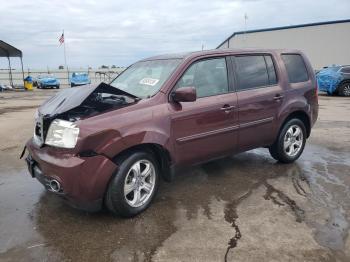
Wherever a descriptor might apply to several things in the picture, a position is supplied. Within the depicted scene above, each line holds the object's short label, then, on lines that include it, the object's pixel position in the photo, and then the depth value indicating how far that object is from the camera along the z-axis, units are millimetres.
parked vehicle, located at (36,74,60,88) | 35344
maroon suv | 3666
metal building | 32250
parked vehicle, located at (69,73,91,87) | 35281
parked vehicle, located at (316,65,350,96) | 18766
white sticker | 4528
